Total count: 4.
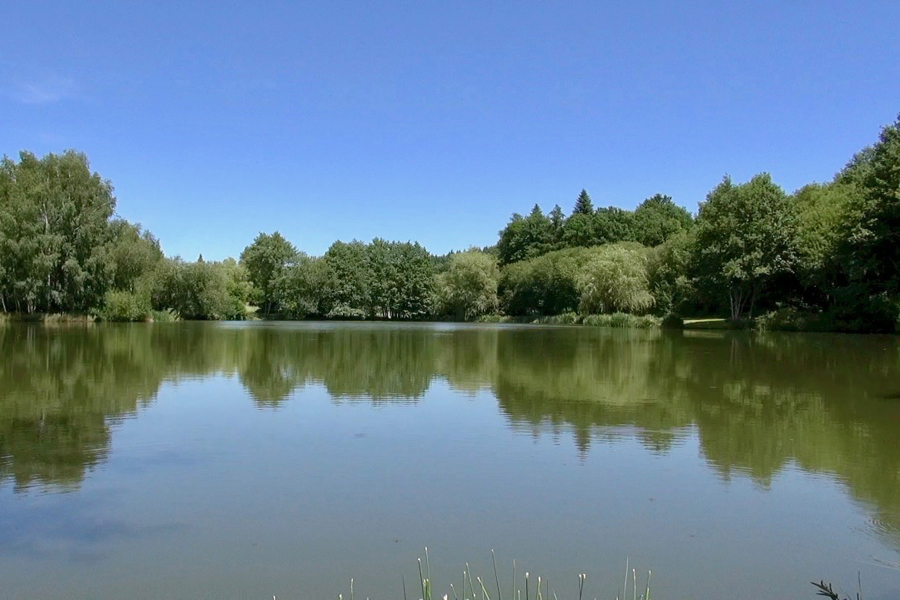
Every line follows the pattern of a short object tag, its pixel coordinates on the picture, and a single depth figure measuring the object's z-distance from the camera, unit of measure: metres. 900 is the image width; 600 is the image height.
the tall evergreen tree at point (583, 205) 103.75
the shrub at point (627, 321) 49.84
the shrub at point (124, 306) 49.00
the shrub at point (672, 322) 50.16
